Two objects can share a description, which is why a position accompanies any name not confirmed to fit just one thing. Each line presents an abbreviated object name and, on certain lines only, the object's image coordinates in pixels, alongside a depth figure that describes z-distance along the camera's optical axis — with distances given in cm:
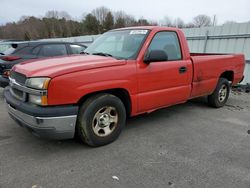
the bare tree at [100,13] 4611
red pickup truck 253
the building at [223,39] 685
